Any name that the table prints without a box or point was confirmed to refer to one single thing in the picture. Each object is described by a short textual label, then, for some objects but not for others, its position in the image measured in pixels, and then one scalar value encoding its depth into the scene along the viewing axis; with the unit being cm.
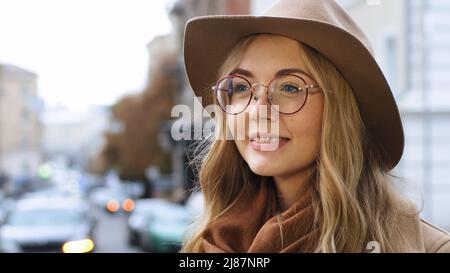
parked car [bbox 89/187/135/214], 3100
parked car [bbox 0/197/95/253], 909
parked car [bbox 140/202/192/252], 1243
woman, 150
